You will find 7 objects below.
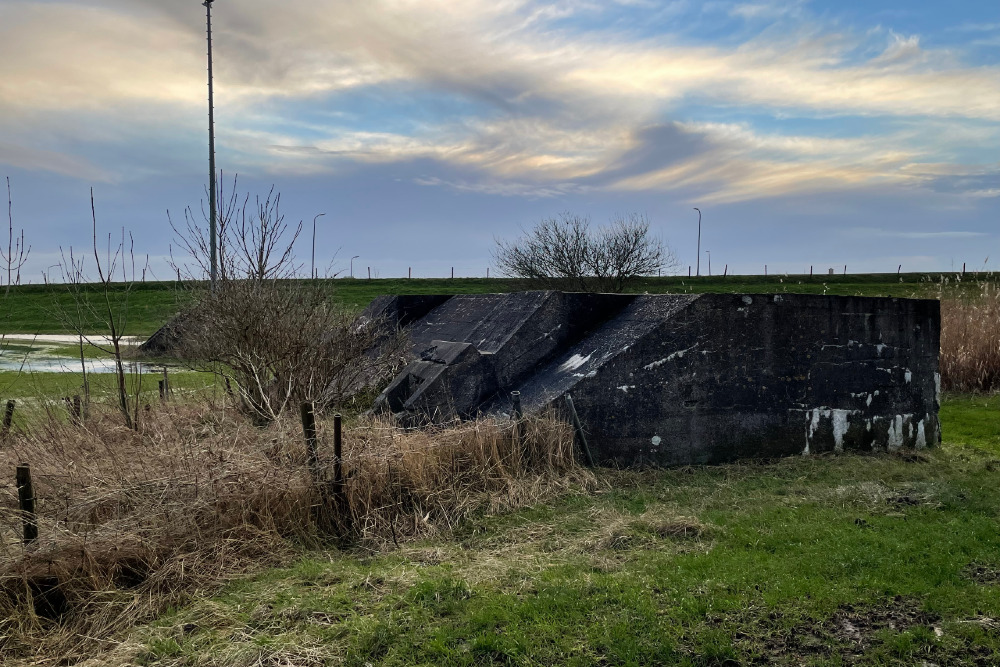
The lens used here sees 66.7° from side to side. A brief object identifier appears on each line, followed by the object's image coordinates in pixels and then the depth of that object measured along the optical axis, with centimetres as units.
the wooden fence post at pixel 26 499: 557
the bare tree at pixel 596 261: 3084
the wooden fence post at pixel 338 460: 650
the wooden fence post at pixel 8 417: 839
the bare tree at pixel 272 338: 977
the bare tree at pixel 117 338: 844
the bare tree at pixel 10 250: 822
